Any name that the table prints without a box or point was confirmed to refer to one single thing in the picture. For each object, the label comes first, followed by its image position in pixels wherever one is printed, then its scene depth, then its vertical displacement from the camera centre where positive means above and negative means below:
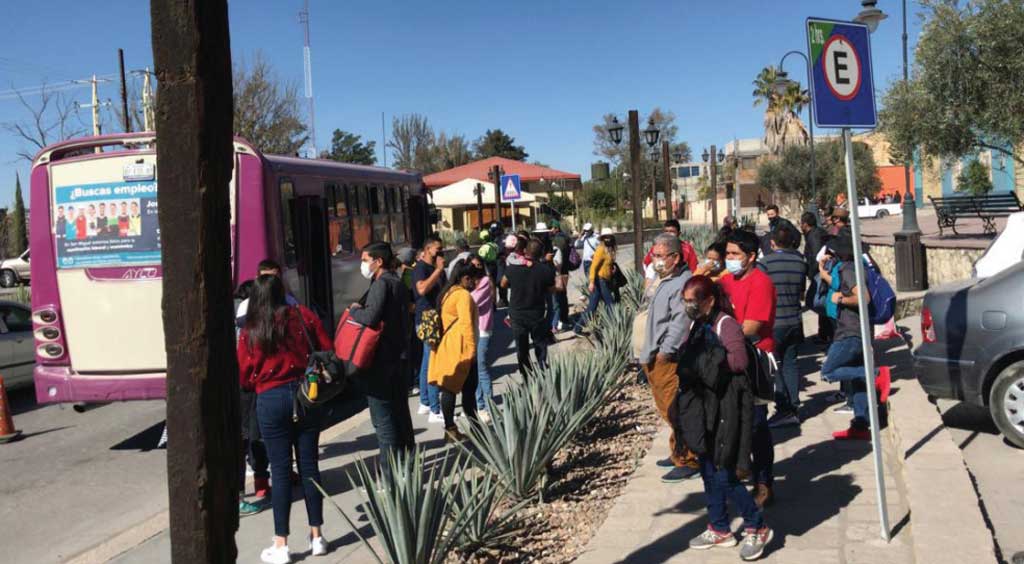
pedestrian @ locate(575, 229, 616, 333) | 13.20 -0.55
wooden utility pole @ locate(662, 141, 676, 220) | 23.32 +1.65
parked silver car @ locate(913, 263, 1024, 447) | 7.05 -1.04
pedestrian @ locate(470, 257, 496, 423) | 9.11 -0.82
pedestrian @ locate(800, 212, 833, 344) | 12.74 -0.27
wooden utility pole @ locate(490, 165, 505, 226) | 25.77 +1.49
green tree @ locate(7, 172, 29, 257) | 53.19 +2.07
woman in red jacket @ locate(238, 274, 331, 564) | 5.57 -0.79
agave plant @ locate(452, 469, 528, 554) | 4.89 -1.48
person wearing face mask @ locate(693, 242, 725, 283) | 8.12 -0.29
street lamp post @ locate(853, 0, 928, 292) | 16.78 -0.77
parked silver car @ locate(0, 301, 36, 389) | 11.91 -1.00
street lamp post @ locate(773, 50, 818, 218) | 31.07 +4.79
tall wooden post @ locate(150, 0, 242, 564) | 2.88 -0.04
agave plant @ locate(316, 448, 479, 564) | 4.47 -1.31
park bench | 22.55 +0.16
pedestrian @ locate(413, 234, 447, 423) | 9.51 -0.37
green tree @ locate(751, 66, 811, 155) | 66.81 +8.15
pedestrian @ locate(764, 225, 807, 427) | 7.93 -0.87
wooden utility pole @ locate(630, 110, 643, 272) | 16.47 +0.94
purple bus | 9.06 +0.04
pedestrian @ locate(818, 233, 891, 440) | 7.26 -1.04
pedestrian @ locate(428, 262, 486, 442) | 7.80 -0.81
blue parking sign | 4.75 +0.76
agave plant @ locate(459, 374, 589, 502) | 5.89 -1.29
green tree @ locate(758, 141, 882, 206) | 57.19 +3.21
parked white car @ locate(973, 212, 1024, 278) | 9.72 -0.43
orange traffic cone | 9.74 -1.64
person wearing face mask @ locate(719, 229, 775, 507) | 7.07 -0.50
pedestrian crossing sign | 21.81 +1.21
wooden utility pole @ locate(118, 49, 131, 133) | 33.05 +5.79
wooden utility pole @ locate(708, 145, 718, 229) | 37.34 +1.86
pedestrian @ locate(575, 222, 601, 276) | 16.20 -0.13
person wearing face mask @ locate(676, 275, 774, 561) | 4.88 -0.96
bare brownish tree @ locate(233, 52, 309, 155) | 36.53 +5.33
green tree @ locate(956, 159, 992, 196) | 37.91 +1.41
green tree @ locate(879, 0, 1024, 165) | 20.80 +2.97
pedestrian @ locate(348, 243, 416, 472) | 6.21 -0.83
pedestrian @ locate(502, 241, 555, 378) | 9.74 -0.62
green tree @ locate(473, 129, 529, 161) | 97.75 +9.85
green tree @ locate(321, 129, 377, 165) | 85.81 +9.37
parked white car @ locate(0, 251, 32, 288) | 37.66 -0.17
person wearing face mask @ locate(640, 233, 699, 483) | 5.80 -0.65
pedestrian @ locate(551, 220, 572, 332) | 15.21 -0.74
